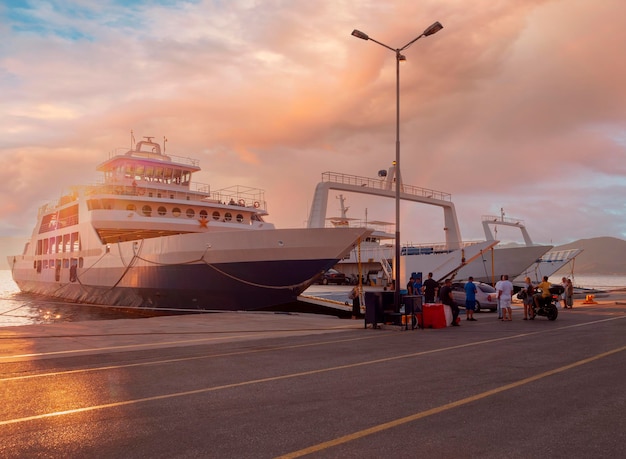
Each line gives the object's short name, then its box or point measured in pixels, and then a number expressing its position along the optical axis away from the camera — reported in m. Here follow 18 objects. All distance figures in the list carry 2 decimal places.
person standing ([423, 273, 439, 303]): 19.34
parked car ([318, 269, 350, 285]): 64.12
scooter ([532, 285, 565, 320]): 17.64
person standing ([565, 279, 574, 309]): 24.03
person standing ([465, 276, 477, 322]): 18.14
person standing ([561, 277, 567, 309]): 24.34
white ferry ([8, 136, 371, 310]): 20.89
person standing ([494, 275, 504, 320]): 18.19
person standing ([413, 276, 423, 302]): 18.75
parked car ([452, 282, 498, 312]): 24.47
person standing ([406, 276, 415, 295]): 19.45
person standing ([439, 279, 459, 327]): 16.19
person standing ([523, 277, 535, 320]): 18.23
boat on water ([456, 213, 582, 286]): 44.53
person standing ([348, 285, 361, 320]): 20.59
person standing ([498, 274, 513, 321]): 17.75
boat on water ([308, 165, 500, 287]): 28.59
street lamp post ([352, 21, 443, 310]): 16.75
